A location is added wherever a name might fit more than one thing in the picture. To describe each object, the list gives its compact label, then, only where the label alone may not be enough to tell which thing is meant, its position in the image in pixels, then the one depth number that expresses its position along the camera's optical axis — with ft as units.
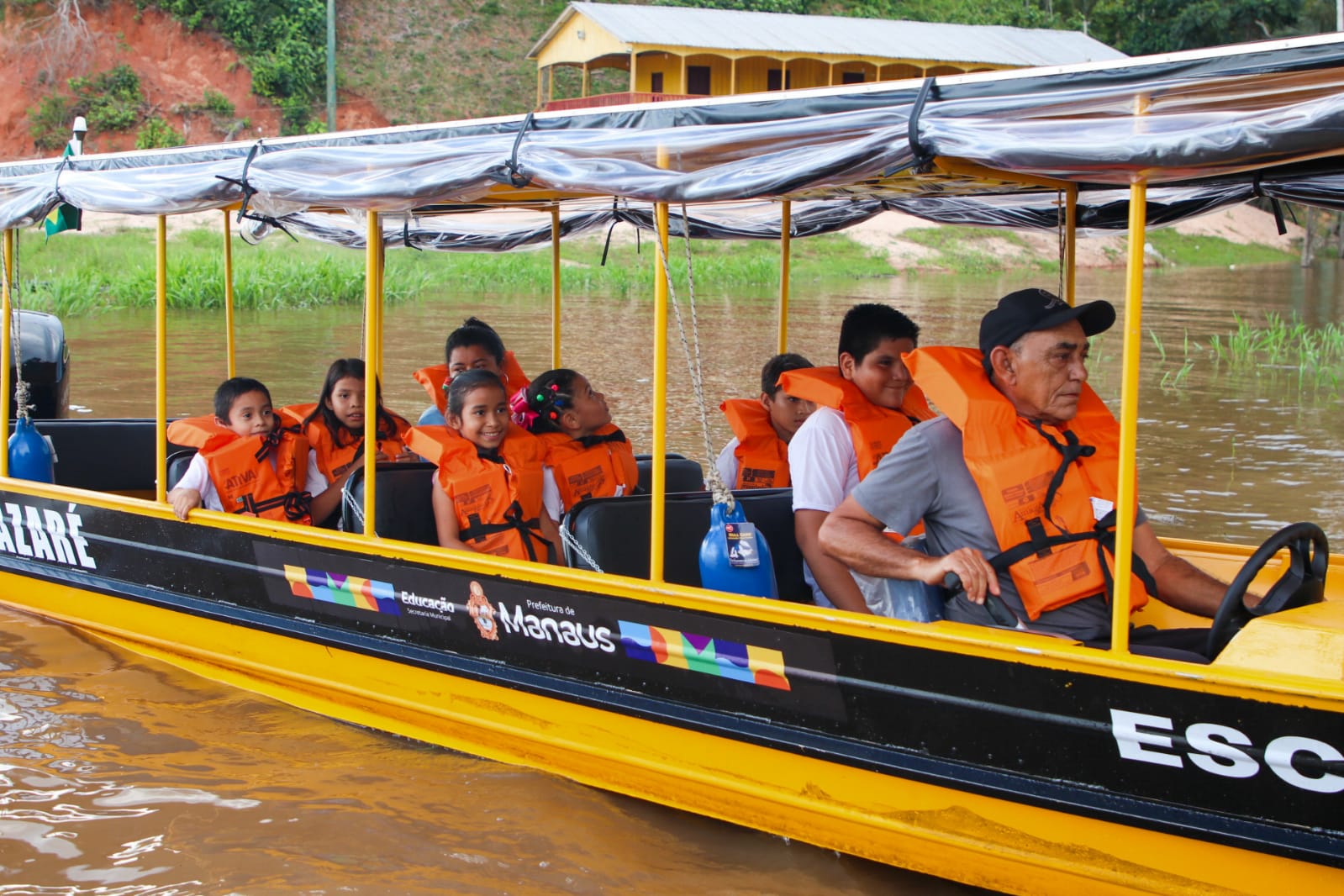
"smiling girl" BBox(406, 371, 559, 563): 15.30
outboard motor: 25.04
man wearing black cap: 11.30
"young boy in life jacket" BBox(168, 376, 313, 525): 16.90
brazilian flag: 17.38
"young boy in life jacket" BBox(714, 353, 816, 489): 16.51
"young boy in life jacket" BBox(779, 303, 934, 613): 13.61
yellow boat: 9.64
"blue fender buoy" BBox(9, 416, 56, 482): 19.07
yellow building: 103.96
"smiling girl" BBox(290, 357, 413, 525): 18.43
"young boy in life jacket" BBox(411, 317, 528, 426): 20.48
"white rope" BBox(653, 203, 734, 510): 12.15
